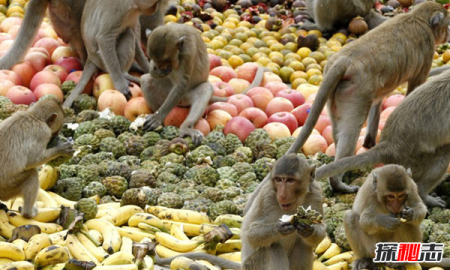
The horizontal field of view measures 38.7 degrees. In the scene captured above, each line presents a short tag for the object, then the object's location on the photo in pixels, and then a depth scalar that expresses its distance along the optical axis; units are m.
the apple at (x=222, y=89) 8.20
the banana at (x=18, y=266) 4.21
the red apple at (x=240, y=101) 7.87
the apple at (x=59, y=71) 8.40
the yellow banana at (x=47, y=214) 5.19
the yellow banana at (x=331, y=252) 5.04
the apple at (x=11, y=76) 8.03
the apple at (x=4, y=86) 7.75
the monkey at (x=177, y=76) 7.10
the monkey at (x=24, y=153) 4.95
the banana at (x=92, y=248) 4.74
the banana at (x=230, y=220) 5.34
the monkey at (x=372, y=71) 5.96
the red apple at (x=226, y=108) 7.72
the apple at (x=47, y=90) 7.80
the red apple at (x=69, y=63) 8.60
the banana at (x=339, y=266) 4.86
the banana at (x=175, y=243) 4.98
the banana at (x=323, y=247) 5.09
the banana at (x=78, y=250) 4.67
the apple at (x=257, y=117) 7.52
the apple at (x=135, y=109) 7.69
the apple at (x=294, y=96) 8.05
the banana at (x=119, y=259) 4.55
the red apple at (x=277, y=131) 7.21
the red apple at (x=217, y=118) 7.54
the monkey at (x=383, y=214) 4.25
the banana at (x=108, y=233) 4.89
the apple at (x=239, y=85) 8.55
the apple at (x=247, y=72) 8.88
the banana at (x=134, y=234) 5.16
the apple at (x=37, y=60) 8.51
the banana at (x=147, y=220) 5.29
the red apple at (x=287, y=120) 7.43
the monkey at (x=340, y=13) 10.61
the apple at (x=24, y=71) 8.26
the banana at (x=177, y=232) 5.18
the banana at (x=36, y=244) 4.60
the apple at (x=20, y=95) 7.61
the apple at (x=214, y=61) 9.05
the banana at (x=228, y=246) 5.10
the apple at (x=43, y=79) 8.04
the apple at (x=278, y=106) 7.78
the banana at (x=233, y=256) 4.98
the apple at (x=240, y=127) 7.24
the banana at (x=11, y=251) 4.49
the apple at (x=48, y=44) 9.05
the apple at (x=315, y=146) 6.89
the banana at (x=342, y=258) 4.96
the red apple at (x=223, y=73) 8.80
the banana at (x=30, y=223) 5.07
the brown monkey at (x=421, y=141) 5.64
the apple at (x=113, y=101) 7.70
